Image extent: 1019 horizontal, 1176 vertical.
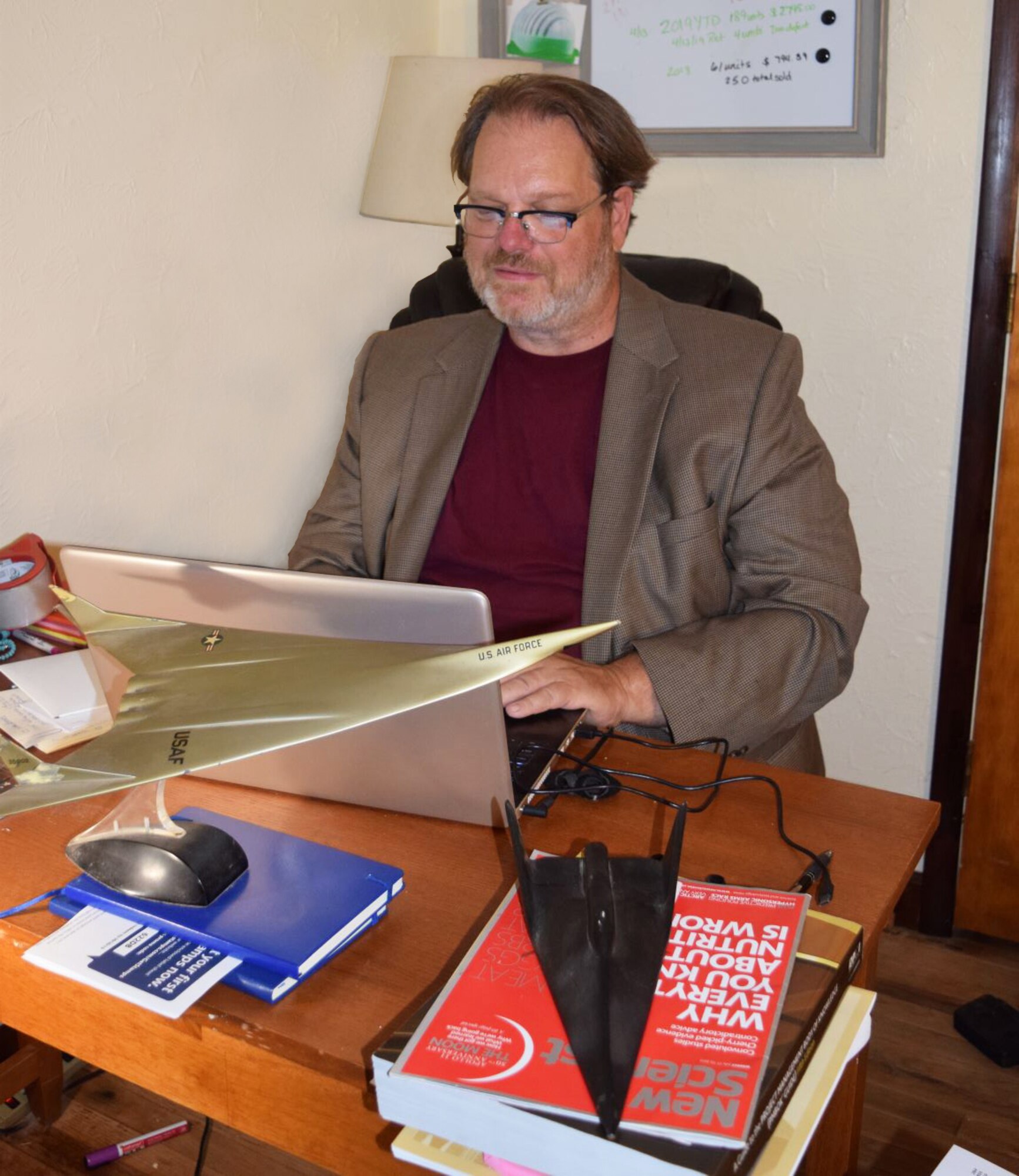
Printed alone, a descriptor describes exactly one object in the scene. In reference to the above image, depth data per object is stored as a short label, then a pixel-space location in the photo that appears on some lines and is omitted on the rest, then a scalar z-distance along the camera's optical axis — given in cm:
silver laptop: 94
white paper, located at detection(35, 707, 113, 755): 122
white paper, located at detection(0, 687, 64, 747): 123
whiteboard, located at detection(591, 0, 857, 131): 200
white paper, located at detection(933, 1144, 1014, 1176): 88
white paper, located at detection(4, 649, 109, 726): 129
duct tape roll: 144
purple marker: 169
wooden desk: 84
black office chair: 179
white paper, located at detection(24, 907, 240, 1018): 85
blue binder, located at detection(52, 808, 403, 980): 89
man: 149
